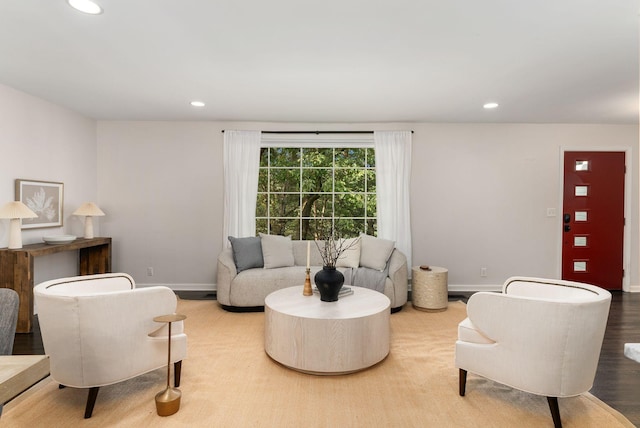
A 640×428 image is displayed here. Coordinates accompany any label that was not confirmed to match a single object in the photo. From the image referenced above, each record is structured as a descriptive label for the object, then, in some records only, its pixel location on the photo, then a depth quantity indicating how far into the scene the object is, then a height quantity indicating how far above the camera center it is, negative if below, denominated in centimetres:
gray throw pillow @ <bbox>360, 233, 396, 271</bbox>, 424 -49
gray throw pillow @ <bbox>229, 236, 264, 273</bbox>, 424 -53
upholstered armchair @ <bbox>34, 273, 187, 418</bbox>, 192 -71
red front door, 494 +0
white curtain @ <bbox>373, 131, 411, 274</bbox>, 489 +54
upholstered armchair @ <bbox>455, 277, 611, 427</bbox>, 188 -70
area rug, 200 -119
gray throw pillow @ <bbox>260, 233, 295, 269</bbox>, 430 -51
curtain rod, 492 +111
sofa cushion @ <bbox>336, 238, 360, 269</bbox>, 432 -55
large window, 512 +31
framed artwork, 375 +9
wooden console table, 331 -65
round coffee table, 248 -91
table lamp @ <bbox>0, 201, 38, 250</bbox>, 334 -8
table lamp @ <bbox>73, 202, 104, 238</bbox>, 431 -6
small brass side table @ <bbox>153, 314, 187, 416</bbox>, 203 -110
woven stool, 404 -91
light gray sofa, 397 -83
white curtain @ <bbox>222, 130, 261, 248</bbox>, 486 +39
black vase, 292 -60
